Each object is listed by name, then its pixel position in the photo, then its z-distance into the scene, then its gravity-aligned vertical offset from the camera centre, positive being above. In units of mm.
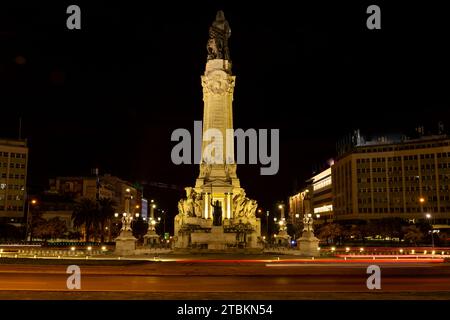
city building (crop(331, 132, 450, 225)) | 132125 +13747
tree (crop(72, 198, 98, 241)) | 95250 +2601
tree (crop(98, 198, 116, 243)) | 96500 +3247
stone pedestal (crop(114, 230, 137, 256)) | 57106 -1758
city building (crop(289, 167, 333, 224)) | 175375 +10917
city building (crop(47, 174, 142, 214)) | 160125 +13435
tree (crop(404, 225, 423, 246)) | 88688 -1225
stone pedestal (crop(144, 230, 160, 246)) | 74438 -1514
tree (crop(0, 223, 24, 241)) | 104500 -1100
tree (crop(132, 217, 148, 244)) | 122438 -46
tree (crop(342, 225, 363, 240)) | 108438 -654
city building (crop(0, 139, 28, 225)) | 130750 +12856
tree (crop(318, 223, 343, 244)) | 102125 -811
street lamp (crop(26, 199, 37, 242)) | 108188 +827
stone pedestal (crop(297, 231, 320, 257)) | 54531 -1866
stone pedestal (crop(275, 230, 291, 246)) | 75075 -1543
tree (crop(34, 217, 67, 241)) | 103188 -259
